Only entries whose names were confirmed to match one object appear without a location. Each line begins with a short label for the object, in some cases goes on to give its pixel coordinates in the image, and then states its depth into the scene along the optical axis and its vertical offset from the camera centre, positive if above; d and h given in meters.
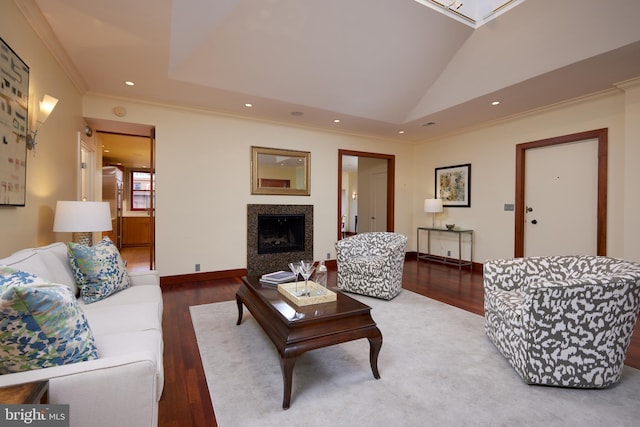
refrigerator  7.23 +0.37
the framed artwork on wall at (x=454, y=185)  5.49 +0.55
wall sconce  2.33 +0.79
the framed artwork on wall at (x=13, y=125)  1.89 +0.57
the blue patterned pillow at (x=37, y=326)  0.97 -0.41
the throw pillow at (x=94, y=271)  2.15 -0.45
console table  5.34 -0.74
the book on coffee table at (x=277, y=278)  2.63 -0.60
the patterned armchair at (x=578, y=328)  1.79 -0.71
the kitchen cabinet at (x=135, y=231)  8.41 -0.58
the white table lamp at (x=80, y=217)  2.56 -0.06
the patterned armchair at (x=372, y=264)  3.58 -0.63
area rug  1.64 -1.12
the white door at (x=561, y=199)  3.92 +0.23
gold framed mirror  4.90 +0.70
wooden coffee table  1.74 -0.74
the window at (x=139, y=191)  9.43 +0.63
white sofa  1.01 -0.66
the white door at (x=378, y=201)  6.91 +0.30
